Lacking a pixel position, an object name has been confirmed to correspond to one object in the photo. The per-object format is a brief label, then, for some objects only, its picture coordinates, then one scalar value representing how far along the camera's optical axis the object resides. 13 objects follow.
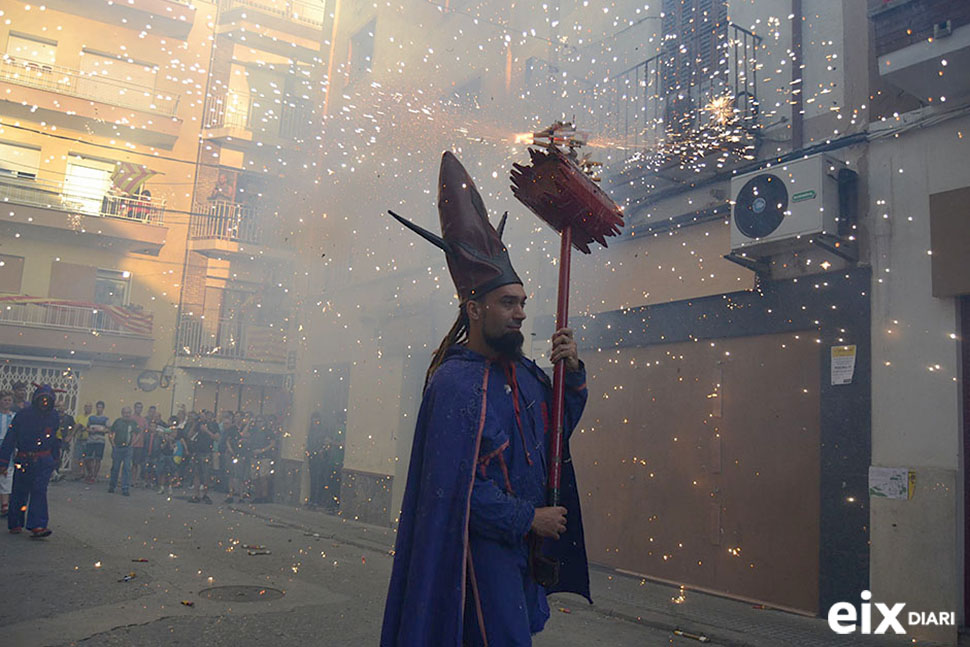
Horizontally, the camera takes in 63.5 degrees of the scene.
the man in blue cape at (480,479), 2.64
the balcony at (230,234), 27.25
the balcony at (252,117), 27.81
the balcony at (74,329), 23.39
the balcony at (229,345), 26.88
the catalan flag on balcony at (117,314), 24.04
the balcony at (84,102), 23.70
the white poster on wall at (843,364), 7.28
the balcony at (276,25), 25.66
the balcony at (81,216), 23.86
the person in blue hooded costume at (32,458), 9.52
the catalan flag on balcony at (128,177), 25.12
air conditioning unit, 7.29
